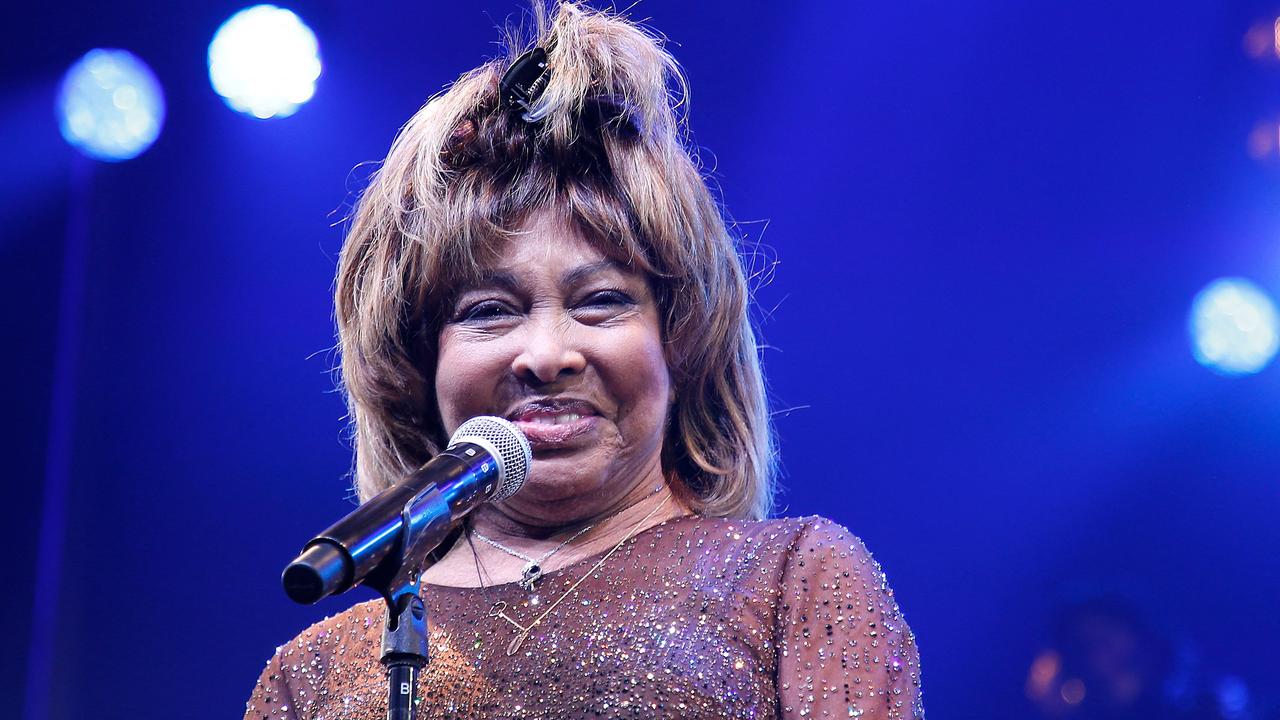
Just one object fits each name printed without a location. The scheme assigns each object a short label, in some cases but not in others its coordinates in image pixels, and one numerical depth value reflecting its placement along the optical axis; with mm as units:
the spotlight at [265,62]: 5753
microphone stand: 4854
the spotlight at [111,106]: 5738
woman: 5072
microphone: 4817
